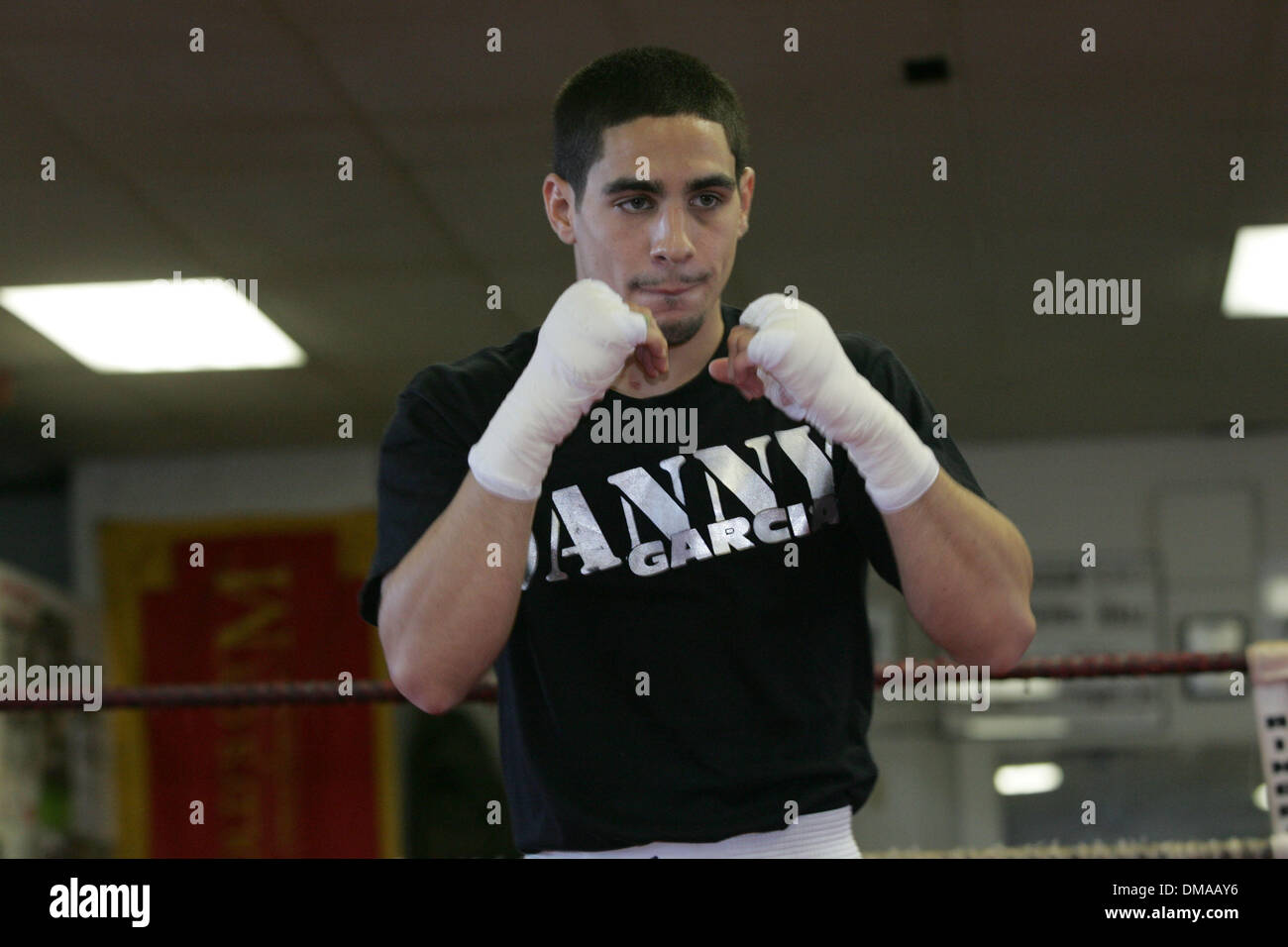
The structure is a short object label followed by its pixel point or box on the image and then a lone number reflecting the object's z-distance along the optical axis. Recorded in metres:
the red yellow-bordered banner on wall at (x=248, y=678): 5.27
